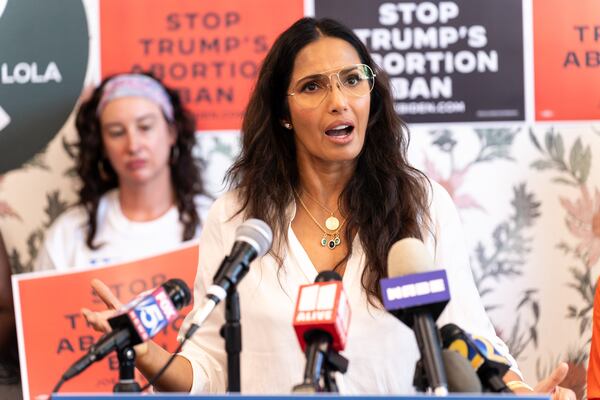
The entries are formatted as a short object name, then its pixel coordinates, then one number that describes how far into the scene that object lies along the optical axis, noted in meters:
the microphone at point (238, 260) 1.64
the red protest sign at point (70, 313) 2.73
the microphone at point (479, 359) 1.66
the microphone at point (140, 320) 1.65
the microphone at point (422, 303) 1.61
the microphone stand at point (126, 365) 1.66
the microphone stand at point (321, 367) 1.59
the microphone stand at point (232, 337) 1.68
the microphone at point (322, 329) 1.61
